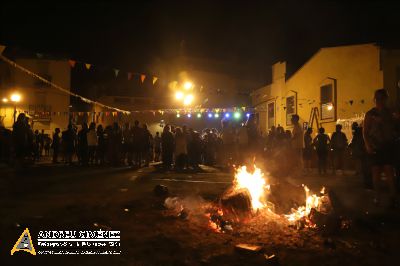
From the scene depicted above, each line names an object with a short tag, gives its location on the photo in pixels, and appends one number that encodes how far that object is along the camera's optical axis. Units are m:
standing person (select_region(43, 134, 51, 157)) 23.23
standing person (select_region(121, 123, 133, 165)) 15.16
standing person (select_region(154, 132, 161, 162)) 18.78
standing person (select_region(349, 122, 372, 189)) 8.59
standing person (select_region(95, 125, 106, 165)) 15.03
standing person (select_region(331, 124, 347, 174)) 12.67
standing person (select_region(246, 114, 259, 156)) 13.96
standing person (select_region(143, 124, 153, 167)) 14.84
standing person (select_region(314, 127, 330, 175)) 12.57
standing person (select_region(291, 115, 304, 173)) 10.38
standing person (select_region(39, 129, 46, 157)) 21.57
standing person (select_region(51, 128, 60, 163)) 15.98
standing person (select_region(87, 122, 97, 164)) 14.88
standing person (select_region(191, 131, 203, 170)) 15.51
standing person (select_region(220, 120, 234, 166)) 15.48
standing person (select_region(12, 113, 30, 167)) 11.34
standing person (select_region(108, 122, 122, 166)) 15.07
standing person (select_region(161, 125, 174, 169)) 14.51
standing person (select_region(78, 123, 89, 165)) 14.70
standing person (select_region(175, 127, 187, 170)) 14.97
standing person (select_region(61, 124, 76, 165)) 14.84
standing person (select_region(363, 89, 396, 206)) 6.13
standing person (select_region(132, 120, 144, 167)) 14.70
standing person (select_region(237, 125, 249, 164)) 14.08
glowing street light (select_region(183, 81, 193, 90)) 28.90
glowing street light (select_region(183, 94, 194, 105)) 31.34
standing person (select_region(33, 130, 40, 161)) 16.71
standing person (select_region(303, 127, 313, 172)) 13.94
